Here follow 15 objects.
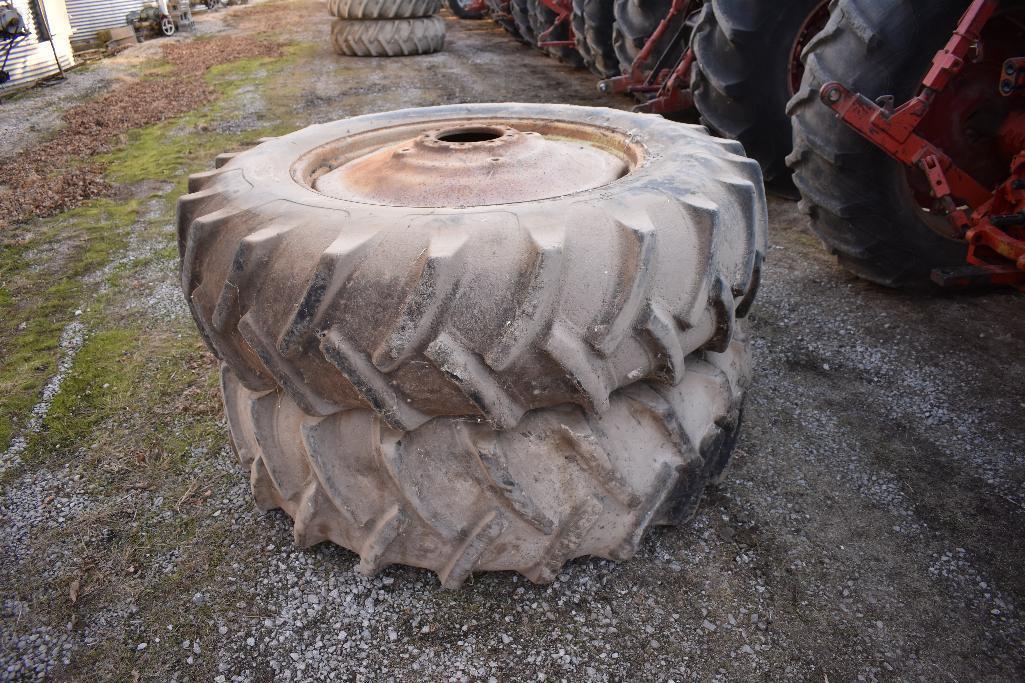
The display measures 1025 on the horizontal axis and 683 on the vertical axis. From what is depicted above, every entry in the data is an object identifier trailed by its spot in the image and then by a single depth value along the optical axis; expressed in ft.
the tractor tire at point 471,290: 3.72
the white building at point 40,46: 26.30
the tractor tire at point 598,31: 16.71
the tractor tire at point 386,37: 26.07
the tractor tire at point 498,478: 4.21
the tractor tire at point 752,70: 9.14
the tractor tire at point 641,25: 13.93
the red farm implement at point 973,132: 6.09
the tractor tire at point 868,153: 6.50
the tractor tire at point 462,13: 38.17
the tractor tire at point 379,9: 25.85
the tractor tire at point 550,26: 22.44
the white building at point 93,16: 36.27
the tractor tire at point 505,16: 29.91
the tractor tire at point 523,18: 26.48
